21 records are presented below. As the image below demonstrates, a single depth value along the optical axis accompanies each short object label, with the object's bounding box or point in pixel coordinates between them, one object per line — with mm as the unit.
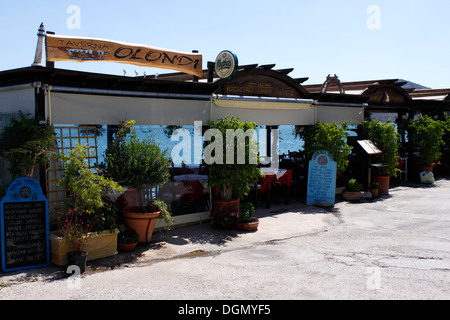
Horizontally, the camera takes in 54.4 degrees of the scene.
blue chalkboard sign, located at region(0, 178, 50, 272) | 6605
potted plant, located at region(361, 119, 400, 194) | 13875
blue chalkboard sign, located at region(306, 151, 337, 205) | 11977
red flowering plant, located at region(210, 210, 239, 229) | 9320
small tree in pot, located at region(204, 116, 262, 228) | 9250
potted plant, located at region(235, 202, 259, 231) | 9336
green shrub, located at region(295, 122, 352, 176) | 11984
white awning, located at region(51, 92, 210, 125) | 7629
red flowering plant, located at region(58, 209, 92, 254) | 6734
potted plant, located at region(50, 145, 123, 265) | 6875
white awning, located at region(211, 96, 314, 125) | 10164
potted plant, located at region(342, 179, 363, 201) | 12828
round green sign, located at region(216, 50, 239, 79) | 9773
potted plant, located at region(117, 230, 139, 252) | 7746
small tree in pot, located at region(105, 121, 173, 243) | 7793
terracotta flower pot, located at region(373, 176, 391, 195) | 13812
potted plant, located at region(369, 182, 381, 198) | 13359
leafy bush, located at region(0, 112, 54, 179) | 6730
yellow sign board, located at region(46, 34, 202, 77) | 7746
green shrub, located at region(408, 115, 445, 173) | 16078
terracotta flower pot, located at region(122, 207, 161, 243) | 8008
